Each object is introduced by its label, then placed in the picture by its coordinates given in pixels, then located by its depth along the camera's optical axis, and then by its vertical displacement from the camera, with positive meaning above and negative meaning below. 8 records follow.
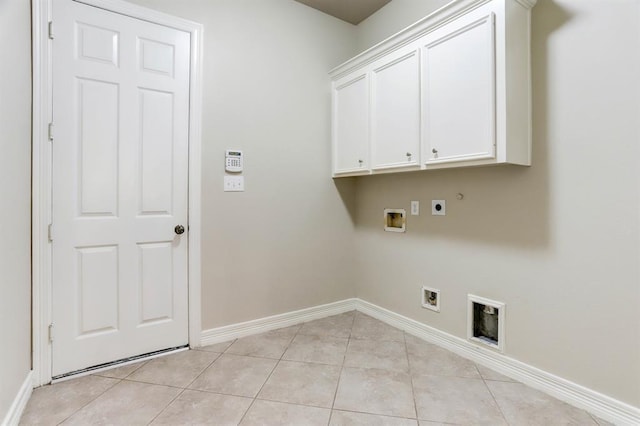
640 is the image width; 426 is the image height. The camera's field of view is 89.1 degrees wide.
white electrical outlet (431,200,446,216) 2.39 +0.03
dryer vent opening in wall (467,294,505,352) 2.05 -0.73
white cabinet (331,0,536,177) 1.77 +0.77
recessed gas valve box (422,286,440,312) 2.44 -0.67
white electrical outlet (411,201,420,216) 2.58 +0.03
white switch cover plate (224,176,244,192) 2.48 +0.21
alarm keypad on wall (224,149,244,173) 2.47 +0.38
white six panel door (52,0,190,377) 1.94 +0.16
